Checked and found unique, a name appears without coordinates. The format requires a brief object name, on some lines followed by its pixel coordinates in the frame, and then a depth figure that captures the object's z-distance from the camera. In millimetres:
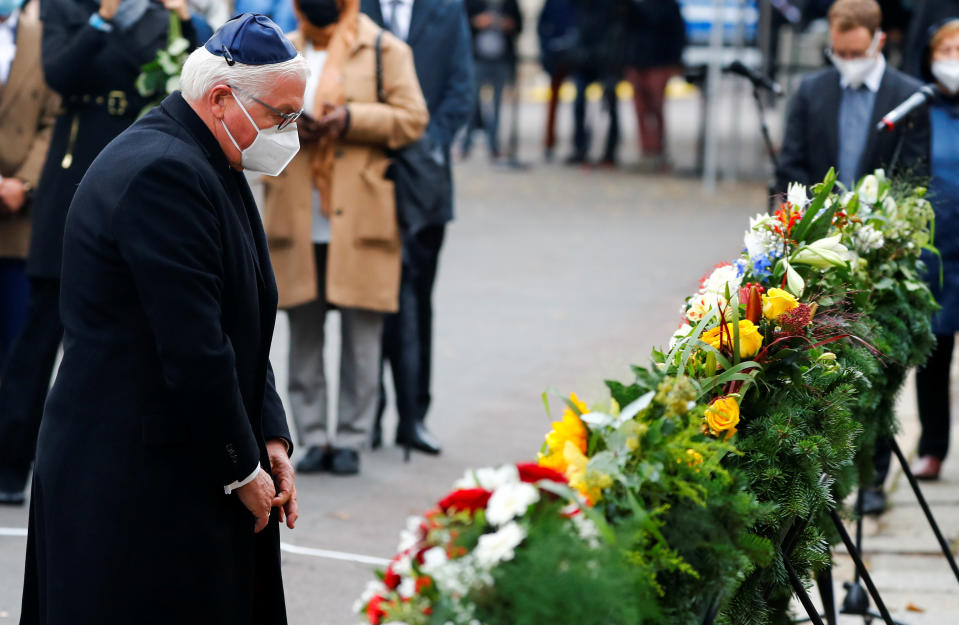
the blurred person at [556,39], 32562
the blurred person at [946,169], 11812
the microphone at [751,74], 11539
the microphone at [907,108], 10109
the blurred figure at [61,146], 10562
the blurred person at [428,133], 12430
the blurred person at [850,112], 11594
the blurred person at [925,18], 18312
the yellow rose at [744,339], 6121
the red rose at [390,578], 4238
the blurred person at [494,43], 31953
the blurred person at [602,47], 31625
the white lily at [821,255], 7324
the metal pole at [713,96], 28094
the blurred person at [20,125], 11500
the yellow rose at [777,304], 6422
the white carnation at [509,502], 4086
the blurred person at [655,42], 31312
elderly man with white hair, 5383
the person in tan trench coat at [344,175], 11273
